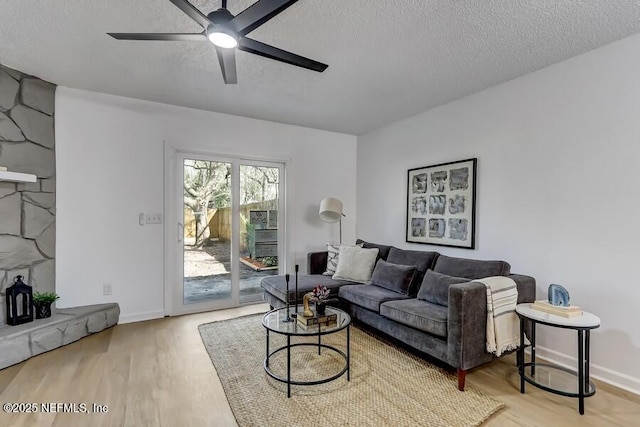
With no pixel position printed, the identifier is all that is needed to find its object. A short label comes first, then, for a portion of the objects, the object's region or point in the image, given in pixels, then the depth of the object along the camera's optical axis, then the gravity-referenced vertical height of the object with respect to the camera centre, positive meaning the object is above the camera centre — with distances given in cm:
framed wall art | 339 +7
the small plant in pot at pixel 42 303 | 296 -89
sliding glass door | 397 -28
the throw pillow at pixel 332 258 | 405 -63
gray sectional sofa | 222 -81
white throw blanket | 227 -77
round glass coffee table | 222 -86
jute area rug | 192 -125
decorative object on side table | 213 -65
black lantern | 281 -85
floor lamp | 434 +1
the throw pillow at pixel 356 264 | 372 -65
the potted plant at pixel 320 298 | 245 -69
